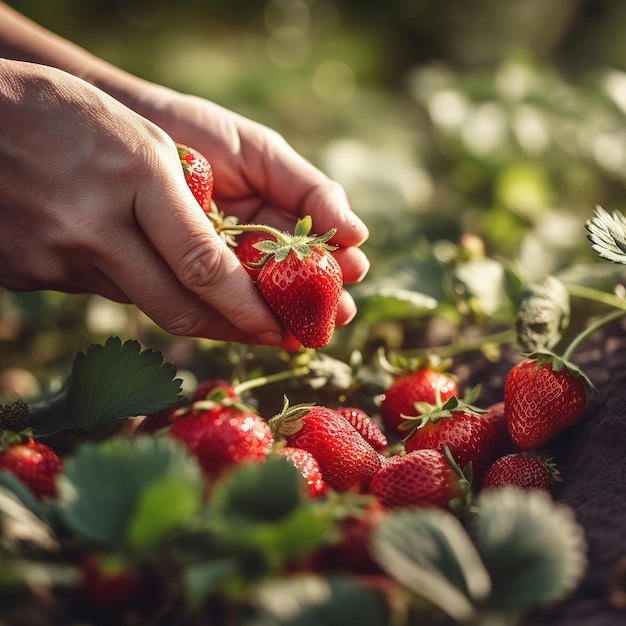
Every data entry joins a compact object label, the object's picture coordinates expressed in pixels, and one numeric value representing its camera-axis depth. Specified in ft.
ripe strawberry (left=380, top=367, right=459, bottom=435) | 1.80
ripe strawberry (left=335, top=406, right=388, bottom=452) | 1.74
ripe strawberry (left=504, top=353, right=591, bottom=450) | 1.69
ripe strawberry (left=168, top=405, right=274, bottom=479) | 1.53
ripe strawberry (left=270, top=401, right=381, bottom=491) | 1.64
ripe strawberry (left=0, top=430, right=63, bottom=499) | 1.53
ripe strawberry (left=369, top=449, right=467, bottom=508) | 1.56
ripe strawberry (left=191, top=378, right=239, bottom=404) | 1.57
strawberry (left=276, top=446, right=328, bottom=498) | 1.56
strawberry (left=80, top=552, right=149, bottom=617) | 1.37
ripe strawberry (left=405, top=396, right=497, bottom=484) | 1.68
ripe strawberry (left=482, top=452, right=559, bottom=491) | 1.64
